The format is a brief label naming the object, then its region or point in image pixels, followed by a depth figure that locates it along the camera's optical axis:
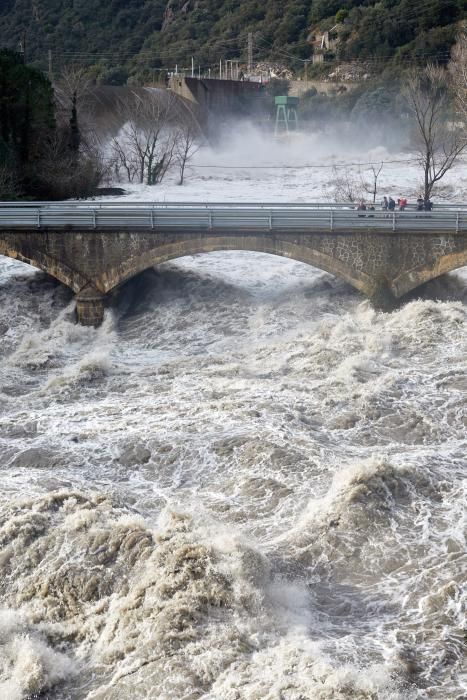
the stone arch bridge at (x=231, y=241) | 32.41
